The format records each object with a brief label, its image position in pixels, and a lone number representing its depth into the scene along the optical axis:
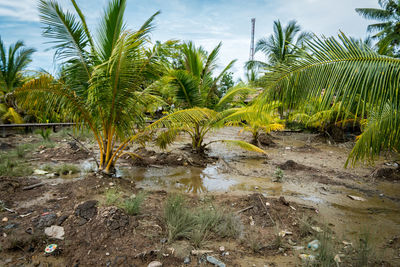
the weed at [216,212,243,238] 2.89
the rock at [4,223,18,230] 2.65
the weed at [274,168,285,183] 5.18
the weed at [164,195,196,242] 2.74
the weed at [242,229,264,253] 2.64
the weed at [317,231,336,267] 2.20
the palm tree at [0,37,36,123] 12.71
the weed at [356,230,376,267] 2.23
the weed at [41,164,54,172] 5.12
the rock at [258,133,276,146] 9.62
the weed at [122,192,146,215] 3.08
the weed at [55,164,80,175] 5.01
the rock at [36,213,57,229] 2.70
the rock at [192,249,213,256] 2.52
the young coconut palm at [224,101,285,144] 6.12
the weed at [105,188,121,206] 3.22
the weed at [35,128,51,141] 8.33
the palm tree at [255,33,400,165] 2.16
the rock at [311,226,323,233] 3.06
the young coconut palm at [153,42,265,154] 6.19
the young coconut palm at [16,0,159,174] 3.80
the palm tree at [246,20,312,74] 16.34
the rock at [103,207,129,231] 2.74
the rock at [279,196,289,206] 3.72
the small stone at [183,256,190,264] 2.39
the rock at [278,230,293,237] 2.95
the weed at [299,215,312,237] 3.00
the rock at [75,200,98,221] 2.88
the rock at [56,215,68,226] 2.78
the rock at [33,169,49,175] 4.89
